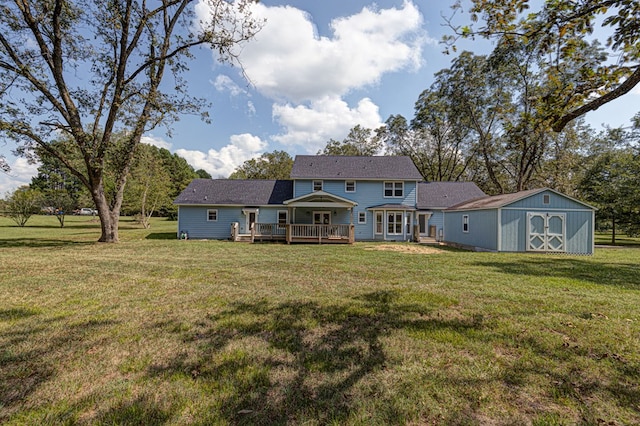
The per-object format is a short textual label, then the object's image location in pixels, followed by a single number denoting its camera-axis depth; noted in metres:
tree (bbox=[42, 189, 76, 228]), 26.59
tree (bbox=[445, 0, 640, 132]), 3.60
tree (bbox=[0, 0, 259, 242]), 12.79
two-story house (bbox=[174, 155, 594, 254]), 17.89
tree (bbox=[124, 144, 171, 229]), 30.55
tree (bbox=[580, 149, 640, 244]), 19.11
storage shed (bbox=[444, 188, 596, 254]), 14.02
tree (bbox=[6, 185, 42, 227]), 27.28
